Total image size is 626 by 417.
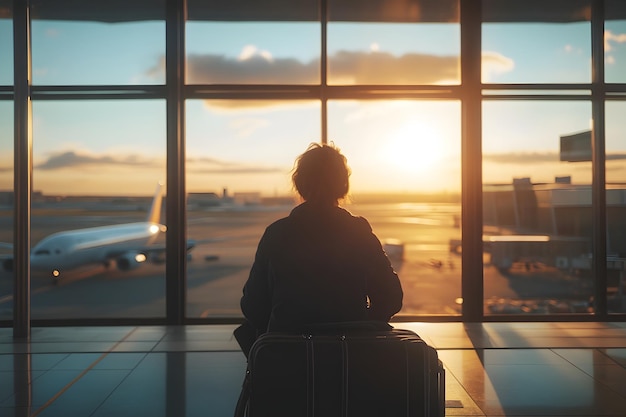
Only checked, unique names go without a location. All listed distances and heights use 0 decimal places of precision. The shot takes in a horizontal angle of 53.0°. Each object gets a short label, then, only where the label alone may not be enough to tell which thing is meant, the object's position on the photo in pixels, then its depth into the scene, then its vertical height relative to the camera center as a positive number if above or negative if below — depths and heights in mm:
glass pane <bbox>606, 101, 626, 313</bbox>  6996 +70
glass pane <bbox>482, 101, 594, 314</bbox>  6934 -15
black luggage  2047 -559
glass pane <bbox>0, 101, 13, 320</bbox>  6727 +56
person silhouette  2188 -212
